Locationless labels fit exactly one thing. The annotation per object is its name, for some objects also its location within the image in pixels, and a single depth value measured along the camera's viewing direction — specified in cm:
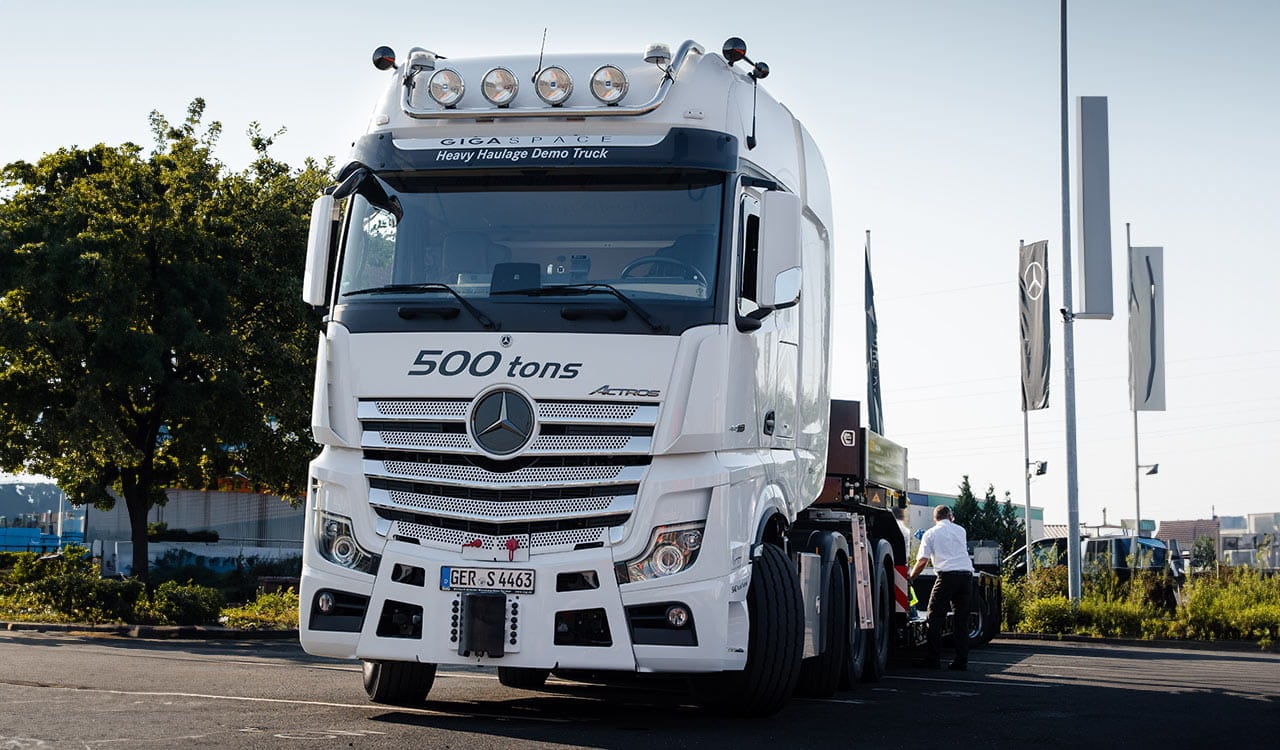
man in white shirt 1630
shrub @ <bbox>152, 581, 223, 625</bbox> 2231
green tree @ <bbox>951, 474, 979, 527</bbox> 7669
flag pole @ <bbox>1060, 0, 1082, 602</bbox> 2502
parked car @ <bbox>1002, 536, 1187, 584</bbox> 2691
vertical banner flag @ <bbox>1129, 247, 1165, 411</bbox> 3134
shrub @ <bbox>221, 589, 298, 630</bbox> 2292
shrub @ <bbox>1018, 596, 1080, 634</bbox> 2495
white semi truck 840
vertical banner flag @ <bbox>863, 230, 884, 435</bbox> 2383
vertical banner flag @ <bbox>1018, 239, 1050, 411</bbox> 2727
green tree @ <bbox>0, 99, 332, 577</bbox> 2319
